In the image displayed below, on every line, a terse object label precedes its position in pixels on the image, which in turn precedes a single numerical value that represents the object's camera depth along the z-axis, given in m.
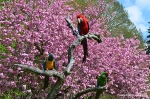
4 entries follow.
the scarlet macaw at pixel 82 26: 7.35
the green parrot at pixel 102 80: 7.37
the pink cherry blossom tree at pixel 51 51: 10.78
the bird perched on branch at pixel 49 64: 7.37
